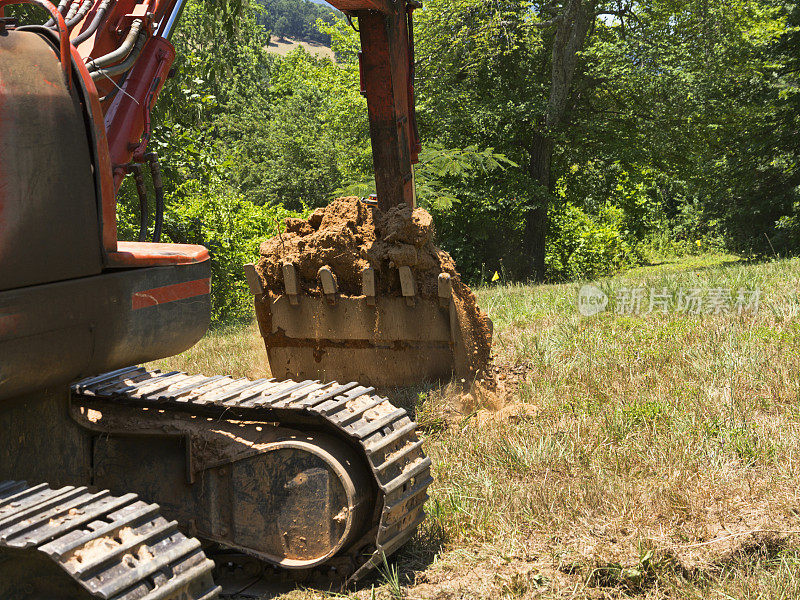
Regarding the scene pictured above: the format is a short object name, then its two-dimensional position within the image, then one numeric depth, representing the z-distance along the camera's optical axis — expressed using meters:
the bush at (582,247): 20.73
